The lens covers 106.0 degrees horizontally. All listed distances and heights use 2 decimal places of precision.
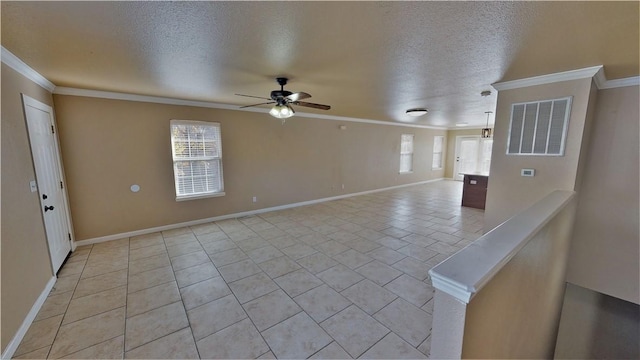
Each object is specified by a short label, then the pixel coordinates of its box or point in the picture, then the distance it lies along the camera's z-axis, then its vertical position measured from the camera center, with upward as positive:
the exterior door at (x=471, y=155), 9.53 -0.13
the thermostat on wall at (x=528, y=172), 3.07 -0.26
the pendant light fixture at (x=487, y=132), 5.72 +0.50
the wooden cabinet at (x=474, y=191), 5.93 -0.97
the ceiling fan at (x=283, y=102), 2.93 +0.62
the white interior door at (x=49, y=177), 2.64 -0.31
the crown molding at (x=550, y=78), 2.55 +0.86
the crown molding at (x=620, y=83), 2.75 +0.81
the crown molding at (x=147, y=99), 3.46 +0.87
